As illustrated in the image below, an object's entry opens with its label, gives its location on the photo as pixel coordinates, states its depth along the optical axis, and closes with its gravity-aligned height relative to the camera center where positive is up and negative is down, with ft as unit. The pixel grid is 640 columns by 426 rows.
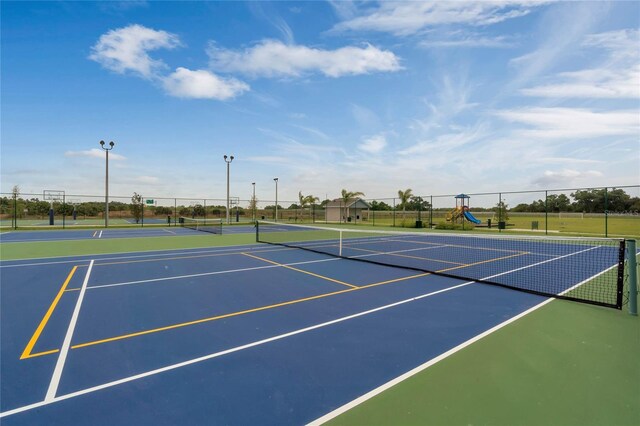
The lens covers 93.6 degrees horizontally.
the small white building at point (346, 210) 148.25 +0.10
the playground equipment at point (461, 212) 97.60 -0.29
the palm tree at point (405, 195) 149.77 +7.99
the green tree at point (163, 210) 141.25 -1.01
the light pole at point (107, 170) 86.88 +10.99
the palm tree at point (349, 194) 176.24 +9.54
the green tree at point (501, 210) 88.53 +0.50
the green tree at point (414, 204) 105.03 +3.23
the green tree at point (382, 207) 244.55 +2.89
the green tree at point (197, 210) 148.22 -0.64
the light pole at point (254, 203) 136.13 +2.96
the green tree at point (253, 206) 136.01 +1.57
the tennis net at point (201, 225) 82.99 -5.71
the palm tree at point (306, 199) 170.98 +6.16
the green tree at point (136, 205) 108.88 +1.14
